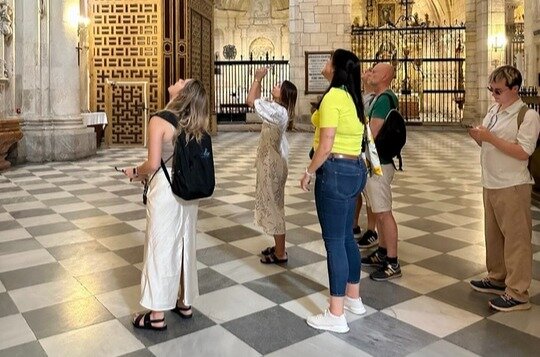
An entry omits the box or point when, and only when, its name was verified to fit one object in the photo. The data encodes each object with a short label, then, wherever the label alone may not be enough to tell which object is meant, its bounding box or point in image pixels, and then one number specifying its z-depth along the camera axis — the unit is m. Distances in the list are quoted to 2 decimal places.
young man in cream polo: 3.38
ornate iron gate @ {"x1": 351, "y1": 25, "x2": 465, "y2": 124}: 20.50
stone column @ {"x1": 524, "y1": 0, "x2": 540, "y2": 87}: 9.45
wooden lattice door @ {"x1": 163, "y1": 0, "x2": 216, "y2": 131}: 14.54
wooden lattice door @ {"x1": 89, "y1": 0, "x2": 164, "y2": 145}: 14.16
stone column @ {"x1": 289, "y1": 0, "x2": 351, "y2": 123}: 19.03
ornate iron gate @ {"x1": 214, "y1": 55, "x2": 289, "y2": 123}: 22.41
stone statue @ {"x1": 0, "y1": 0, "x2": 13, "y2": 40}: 10.13
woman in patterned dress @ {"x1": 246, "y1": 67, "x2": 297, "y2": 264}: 4.21
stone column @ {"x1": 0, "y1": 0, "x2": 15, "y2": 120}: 10.20
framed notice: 19.03
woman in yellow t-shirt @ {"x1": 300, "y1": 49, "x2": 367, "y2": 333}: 3.04
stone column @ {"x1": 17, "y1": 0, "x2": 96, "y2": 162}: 10.78
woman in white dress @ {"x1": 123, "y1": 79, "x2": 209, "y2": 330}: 3.08
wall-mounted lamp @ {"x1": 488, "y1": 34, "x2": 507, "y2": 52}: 17.81
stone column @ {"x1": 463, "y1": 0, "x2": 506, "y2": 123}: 17.89
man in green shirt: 3.98
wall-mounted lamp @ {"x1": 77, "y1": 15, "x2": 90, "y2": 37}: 11.99
